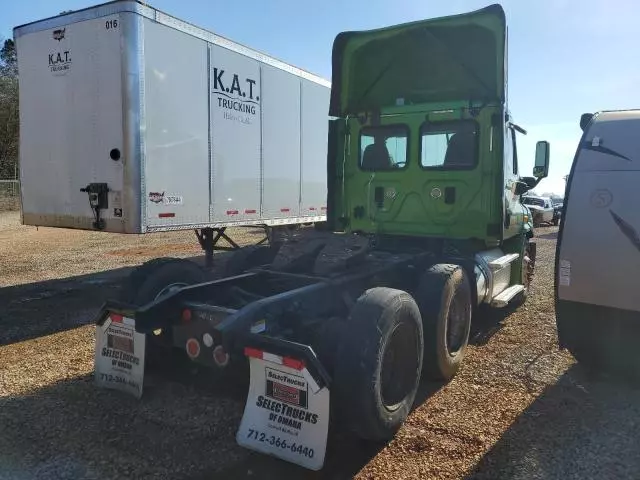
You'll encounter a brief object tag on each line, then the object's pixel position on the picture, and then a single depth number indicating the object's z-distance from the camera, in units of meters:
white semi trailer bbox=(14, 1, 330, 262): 6.71
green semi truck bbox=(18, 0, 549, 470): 3.39
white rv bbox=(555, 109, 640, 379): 4.34
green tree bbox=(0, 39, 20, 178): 29.67
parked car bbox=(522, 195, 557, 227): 22.11
